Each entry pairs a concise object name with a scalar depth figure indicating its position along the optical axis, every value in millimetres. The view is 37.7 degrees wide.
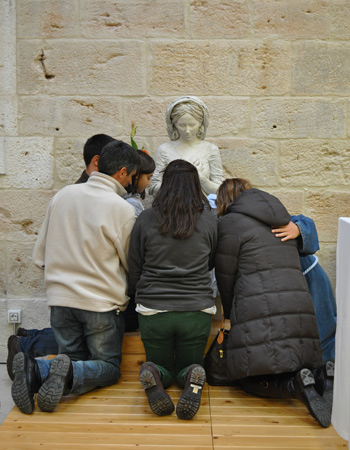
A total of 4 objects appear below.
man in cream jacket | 2963
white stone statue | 3910
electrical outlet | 4406
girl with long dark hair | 2854
